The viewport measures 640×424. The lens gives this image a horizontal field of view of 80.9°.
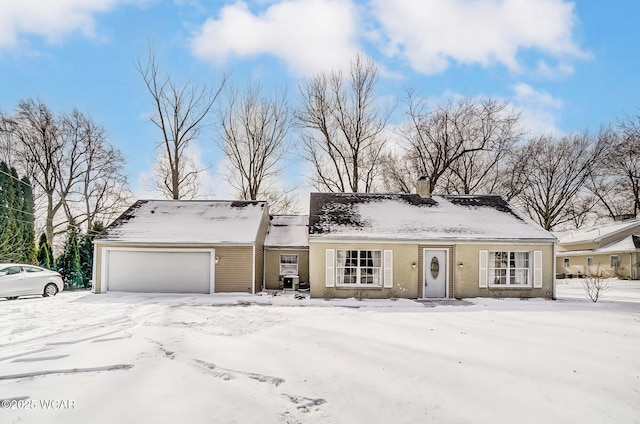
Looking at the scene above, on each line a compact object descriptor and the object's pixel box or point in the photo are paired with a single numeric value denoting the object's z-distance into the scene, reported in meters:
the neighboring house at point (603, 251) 25.03
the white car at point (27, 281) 13.45
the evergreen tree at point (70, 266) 18.47
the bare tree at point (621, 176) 29.00
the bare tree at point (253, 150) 28.33
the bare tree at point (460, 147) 28.33
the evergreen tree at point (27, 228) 18.89
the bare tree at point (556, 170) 31.47
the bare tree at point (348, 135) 27.61
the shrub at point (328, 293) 14.44
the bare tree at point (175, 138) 25.28
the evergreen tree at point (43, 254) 18.84
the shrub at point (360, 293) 14.44
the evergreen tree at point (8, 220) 16.75
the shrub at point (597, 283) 14.81
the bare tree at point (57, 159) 24.27
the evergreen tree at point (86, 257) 19.11
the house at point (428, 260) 14.52
